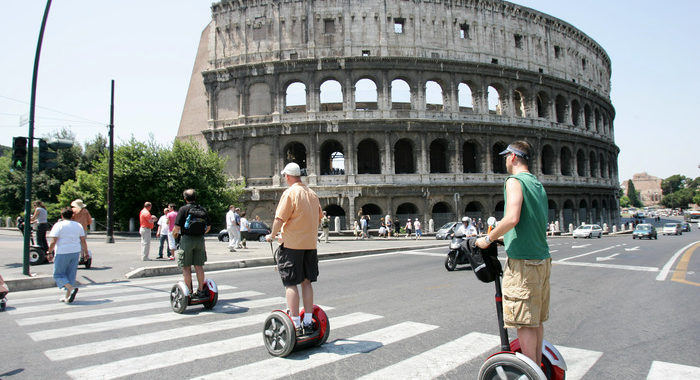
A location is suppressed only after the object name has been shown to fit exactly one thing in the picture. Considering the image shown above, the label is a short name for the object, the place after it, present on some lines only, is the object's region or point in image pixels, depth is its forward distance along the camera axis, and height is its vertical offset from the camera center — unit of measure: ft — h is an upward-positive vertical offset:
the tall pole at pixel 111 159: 75.60 +12.21
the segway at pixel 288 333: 14.32 -3.92
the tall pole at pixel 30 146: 33.81 +6.89
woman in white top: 24.32 -1.40
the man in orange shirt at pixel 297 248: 14.84 -1.01
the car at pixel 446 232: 94.27 -3.83
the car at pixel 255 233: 82.53 -2.16
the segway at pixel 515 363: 9.73 -3.55
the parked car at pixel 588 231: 110.22 -5.61
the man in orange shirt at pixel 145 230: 44.19 -0.52
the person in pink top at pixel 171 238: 45.21 -1.51
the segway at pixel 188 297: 20.86 -3.66
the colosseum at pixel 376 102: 106.93 +30.69
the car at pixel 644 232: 104.88 -5.84
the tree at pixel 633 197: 538.88 +14.48
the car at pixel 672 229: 143.13 -7.34
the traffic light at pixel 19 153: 34.58 +6.19
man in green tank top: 10.01 -1.10
